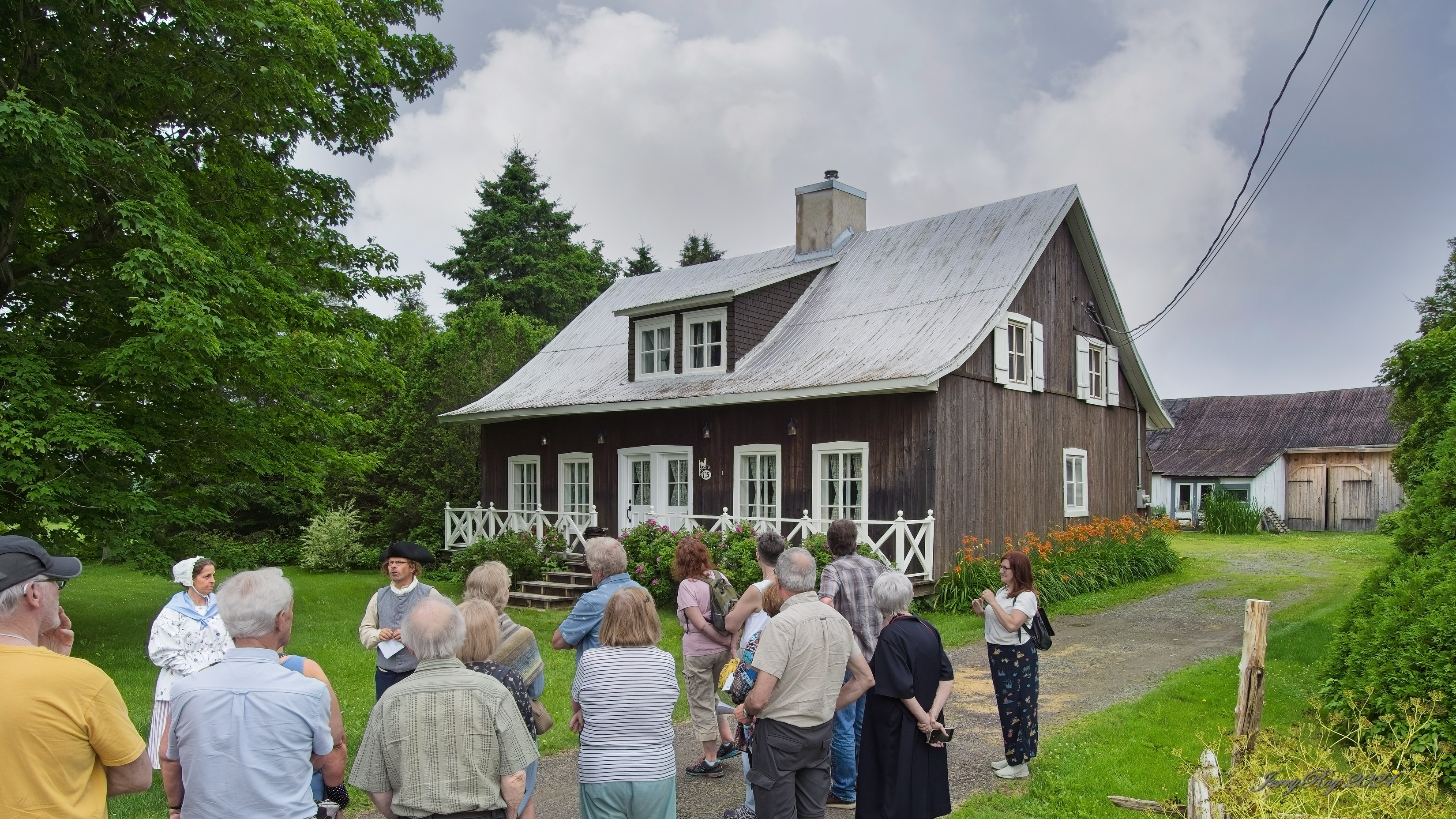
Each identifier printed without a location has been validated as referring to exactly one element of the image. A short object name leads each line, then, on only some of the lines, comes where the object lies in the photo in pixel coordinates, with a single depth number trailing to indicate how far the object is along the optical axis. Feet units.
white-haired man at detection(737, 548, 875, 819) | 14.60
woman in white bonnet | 19.03
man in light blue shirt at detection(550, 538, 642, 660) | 16.33
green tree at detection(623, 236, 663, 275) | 130.82
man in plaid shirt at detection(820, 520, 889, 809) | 18.89
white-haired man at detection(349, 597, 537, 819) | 11.10
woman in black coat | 15.79
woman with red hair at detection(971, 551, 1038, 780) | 20.04
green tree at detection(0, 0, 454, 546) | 31.48
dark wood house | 46.09
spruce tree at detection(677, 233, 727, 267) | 130.62
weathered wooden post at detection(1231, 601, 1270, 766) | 16.35
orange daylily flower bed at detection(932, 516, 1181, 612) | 44.57
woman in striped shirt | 13.07
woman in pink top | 19.06
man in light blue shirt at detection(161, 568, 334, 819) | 10.41
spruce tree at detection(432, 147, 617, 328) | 121.90
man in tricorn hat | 17.40
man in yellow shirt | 8.78
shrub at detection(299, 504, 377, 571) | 67.97
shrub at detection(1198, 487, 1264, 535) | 90.48
